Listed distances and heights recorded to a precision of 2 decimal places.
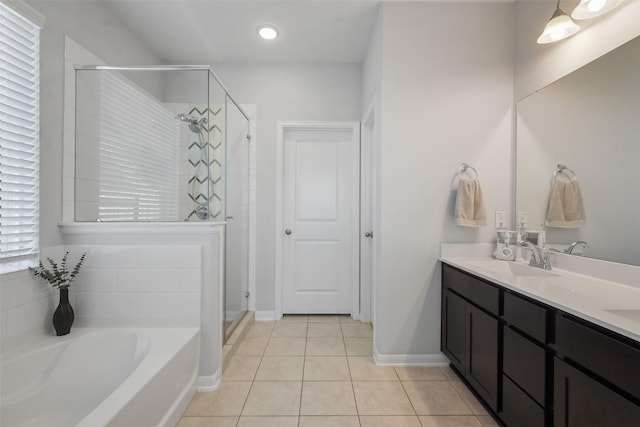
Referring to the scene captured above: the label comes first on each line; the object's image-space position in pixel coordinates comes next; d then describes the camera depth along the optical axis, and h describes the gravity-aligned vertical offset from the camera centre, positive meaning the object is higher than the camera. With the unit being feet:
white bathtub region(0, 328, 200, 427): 4.17 -2.70
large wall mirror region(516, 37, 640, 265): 4.48 +1.20
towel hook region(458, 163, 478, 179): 6.88 +1.09
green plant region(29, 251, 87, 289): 5.29 -1.20
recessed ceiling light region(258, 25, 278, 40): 7.86 +5.03
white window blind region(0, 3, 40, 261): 4.77 +1.32
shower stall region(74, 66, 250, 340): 6.31 +1.53
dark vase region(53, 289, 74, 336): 5.32 -1.99
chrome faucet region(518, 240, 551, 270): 5.75 -0.90
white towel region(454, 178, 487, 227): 6.60 +0.20
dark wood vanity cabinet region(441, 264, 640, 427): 2.88 -1.93
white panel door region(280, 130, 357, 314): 10.01 -0.06
